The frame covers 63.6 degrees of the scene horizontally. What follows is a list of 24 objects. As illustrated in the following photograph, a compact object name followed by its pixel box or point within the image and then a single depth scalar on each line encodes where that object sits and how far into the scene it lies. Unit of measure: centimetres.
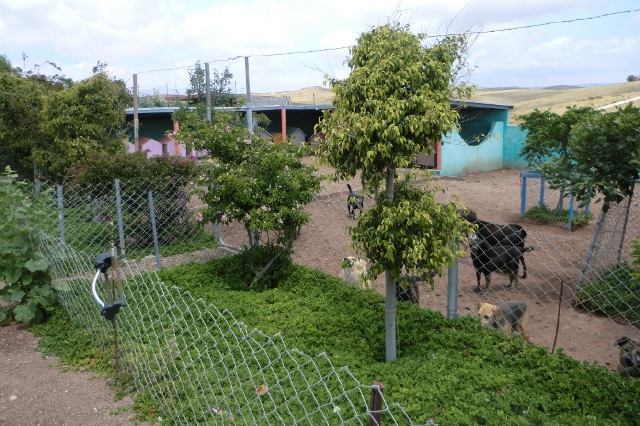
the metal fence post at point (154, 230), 675
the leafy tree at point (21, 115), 1151
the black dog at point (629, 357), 409
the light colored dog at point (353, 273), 672
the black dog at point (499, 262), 679
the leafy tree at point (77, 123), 1034
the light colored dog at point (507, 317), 497
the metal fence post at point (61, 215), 704
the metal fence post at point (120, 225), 744
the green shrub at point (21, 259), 544
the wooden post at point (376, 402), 190
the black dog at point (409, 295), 558
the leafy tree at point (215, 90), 1514
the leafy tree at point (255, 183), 616
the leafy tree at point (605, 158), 596
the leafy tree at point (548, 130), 1120
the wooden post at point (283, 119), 2077
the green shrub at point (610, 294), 611
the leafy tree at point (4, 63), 1996
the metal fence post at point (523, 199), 1162
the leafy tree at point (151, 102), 2087
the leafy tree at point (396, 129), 358
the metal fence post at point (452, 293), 436
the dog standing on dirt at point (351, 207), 1006
